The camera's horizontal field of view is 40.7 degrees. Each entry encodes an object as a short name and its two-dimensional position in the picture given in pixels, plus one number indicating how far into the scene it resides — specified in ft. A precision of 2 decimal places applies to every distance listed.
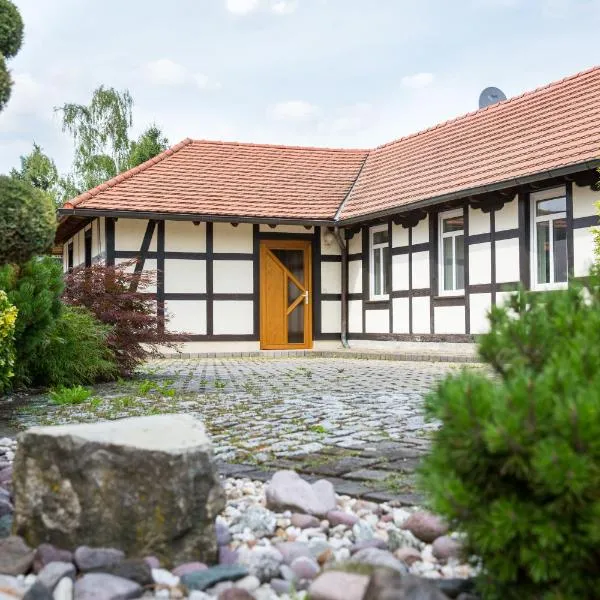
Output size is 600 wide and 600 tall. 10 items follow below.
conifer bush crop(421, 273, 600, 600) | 5.35
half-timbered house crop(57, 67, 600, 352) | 43.21
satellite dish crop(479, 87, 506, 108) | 64.95
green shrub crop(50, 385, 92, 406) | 23.13
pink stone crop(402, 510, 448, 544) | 9.02
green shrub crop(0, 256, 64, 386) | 23.04
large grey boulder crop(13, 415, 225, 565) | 8.16
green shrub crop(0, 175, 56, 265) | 12.65
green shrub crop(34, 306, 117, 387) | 27.73
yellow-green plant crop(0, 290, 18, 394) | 20.36
